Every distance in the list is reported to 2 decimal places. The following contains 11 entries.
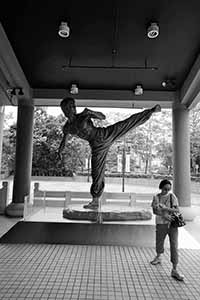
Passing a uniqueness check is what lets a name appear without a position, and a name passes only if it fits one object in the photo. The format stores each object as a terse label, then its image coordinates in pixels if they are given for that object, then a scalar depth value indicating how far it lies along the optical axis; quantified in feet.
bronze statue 14.35
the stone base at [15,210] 20.61
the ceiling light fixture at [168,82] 19.38
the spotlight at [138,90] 18.42
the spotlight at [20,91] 19.26
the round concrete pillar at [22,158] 20.91
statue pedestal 13.39
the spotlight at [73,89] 19.61
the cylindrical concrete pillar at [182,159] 20.66
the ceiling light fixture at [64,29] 12.31
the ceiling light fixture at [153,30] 12.38
